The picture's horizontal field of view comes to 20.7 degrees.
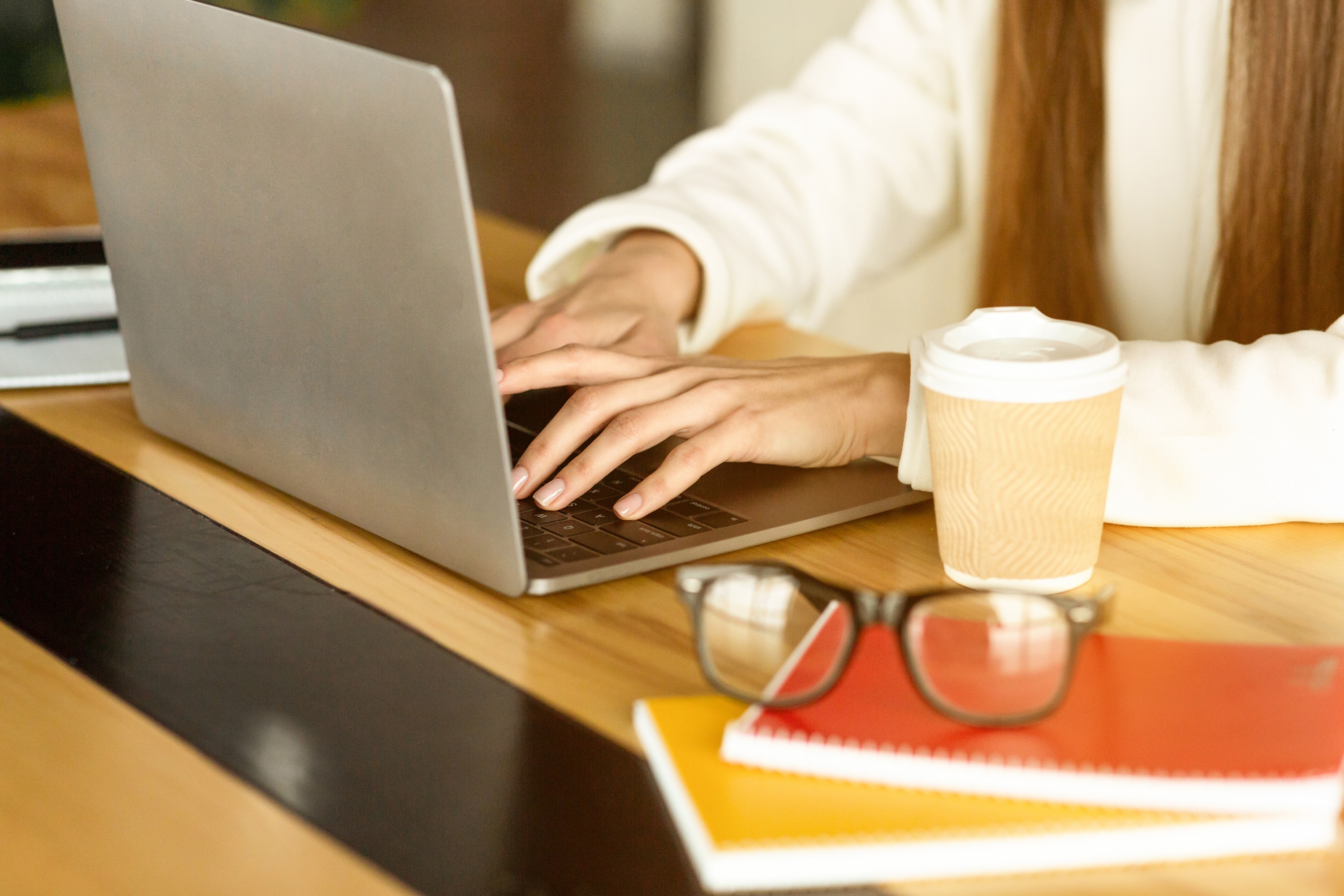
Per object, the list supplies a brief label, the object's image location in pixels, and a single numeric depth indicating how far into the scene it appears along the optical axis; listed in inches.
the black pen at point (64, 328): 71.3
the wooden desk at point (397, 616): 50.8
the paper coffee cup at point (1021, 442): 55.9
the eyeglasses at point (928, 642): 52.1
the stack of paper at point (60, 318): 68.6
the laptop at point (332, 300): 55.4
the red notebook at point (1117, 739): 51.1
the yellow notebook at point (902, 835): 50.4
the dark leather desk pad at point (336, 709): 51.2
